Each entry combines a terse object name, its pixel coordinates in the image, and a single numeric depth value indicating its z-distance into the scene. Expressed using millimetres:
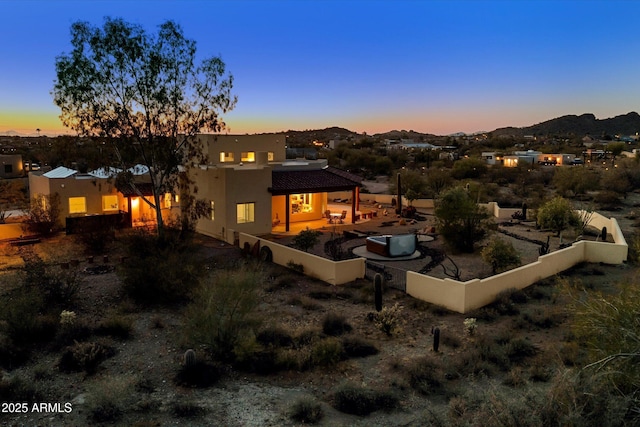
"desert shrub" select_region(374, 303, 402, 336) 13078
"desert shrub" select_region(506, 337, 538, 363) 11445
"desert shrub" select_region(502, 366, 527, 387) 9877
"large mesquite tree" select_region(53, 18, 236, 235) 22953
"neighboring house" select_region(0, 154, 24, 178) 47969
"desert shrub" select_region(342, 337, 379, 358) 11844
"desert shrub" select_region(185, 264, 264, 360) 11398
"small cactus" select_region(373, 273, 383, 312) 14828
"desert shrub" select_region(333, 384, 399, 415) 9043
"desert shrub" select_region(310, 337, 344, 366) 11031
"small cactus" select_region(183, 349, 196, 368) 10172
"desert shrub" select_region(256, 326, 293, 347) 12102
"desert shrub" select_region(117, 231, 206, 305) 15453
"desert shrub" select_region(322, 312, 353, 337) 13062
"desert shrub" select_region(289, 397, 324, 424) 8570
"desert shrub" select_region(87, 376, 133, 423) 8438
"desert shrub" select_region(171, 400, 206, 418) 8664
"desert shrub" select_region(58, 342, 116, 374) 10594
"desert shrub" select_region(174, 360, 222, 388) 10016
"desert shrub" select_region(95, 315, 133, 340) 12609
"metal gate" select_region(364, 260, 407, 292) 17422
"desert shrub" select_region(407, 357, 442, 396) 9851
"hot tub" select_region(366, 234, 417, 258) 21562
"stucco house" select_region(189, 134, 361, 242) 25188
